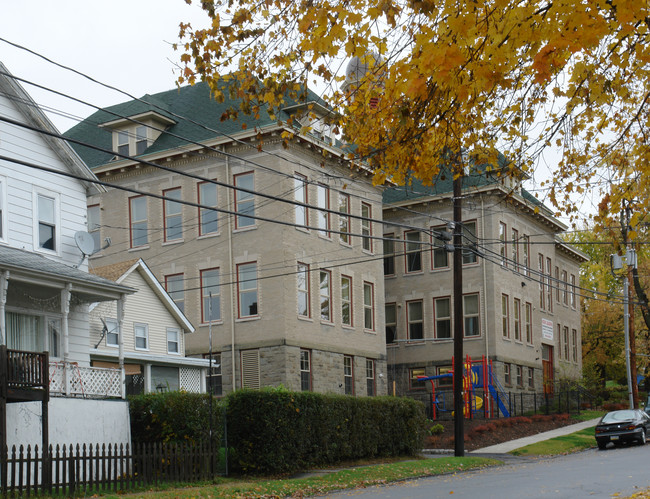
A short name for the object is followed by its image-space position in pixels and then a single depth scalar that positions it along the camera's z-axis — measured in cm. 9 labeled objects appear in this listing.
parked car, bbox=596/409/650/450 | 3278
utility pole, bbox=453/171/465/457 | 2739
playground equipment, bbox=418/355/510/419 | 4097
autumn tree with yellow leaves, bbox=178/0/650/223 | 835
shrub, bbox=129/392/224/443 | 2256
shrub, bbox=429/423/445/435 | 3656
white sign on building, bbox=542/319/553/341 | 5225
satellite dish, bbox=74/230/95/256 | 2498
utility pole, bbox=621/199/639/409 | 4214
